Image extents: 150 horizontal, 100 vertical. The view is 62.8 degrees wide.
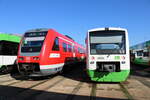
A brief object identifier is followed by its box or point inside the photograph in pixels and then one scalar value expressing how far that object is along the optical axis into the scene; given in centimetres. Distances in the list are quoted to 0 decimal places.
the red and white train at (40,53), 640
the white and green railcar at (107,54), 582
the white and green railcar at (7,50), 839
